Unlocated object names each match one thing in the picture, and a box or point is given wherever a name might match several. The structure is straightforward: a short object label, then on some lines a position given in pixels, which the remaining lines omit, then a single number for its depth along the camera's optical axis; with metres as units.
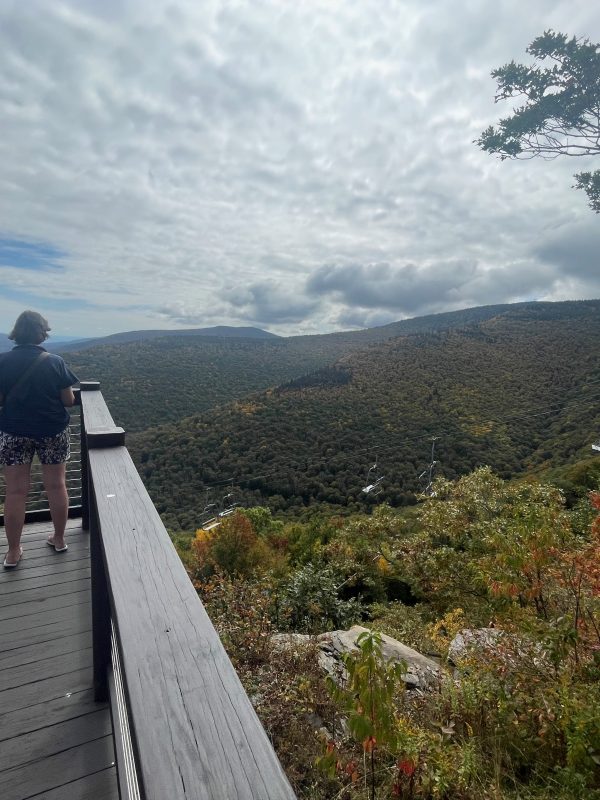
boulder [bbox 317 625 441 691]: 3.22
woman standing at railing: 2.42
